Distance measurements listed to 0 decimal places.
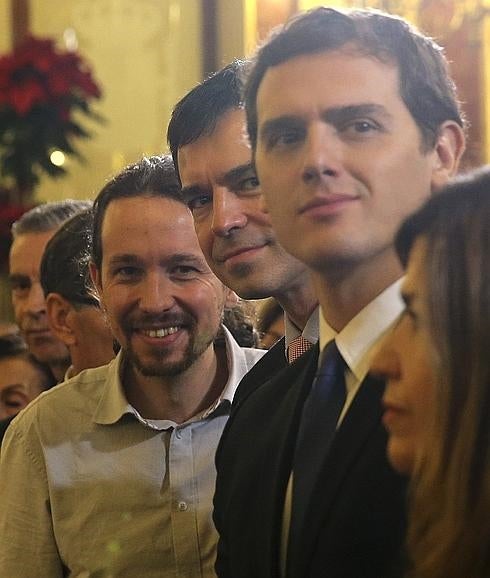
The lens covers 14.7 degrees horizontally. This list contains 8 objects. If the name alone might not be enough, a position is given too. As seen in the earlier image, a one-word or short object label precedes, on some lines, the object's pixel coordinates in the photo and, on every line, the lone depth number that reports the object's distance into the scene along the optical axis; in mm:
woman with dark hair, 1492
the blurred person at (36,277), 2861
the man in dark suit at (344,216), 1591
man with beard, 2068
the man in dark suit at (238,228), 1915
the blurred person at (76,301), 2482
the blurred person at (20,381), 2868
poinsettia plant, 3789
